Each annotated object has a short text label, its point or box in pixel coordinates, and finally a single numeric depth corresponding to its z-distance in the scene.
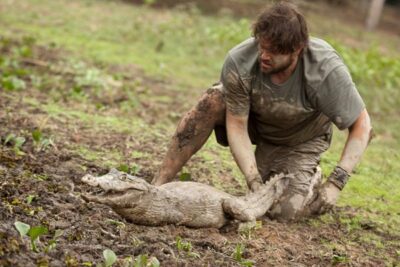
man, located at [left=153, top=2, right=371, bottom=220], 6.98
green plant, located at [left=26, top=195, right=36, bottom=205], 6.34
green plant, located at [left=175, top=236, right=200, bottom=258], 6.00
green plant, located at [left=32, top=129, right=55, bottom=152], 8.62
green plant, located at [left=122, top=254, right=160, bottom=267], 5.36
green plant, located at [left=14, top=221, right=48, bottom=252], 5.37
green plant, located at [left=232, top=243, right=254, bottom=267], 6.03
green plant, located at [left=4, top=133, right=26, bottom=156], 8.21
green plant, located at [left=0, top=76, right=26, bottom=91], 11.47
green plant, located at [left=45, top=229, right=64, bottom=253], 5.37
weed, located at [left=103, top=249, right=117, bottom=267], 5.29
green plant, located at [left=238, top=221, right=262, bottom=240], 6.95
